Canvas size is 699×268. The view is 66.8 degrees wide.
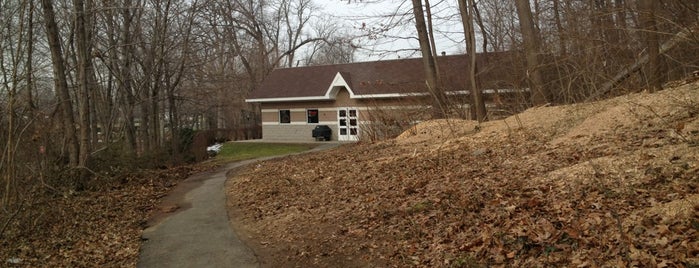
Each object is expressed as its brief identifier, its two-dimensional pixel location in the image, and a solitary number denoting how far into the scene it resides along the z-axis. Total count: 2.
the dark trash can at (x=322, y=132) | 31.88
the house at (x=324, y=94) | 29.95
